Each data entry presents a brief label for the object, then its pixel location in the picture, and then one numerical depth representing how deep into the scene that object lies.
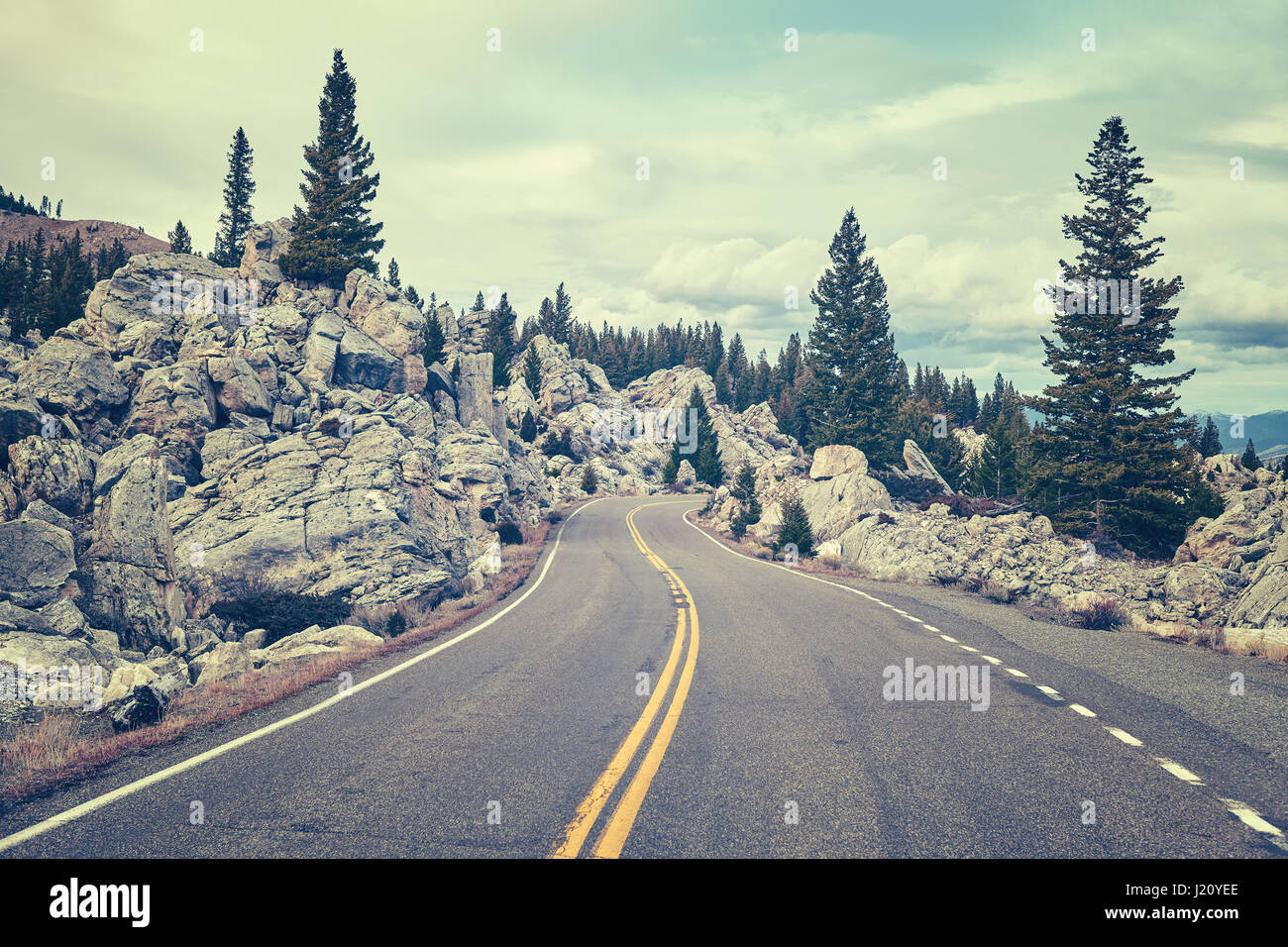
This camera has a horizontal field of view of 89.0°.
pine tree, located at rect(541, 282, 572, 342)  131.50
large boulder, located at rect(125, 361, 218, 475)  25.42
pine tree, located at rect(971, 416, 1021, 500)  53.12
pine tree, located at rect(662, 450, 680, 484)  85.12
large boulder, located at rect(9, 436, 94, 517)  18.61
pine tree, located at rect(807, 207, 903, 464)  47.44
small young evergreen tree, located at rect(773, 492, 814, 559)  30.80
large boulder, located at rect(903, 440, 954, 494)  51.00
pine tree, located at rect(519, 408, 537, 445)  74.12
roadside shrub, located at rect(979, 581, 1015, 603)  16.72
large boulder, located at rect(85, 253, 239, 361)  29.75
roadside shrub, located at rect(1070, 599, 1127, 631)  12.98
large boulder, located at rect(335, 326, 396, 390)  37.09
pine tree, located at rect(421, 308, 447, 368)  56.36
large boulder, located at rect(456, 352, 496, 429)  46.62
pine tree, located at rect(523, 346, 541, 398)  91.94
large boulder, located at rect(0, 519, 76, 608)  14.23
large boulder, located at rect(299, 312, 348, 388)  34.53
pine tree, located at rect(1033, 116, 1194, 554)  31.17
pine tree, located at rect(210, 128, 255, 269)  81.94
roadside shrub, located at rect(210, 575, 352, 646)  16.88
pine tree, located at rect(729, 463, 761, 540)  39.12
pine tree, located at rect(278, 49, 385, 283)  43.19
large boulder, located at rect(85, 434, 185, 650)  16.36
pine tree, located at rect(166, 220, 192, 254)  74.34
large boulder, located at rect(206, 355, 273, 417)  28.67
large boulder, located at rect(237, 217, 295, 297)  41.66
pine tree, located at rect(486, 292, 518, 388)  83.06
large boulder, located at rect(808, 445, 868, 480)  43.81
